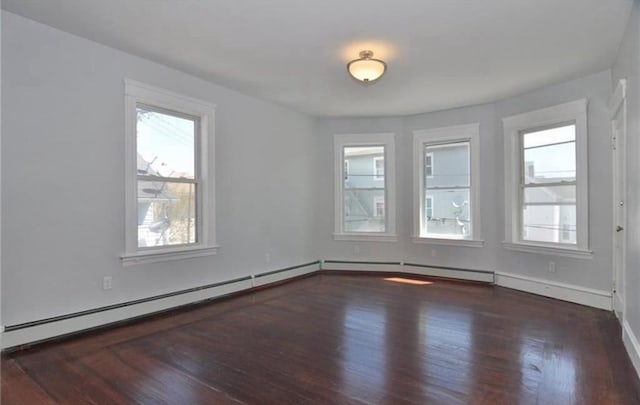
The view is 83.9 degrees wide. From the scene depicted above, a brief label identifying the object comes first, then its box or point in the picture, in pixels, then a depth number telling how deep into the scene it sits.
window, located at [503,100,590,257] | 4.09
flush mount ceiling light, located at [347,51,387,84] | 3.37
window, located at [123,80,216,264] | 3.52
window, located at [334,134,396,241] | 5.94
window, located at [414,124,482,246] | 5.31
